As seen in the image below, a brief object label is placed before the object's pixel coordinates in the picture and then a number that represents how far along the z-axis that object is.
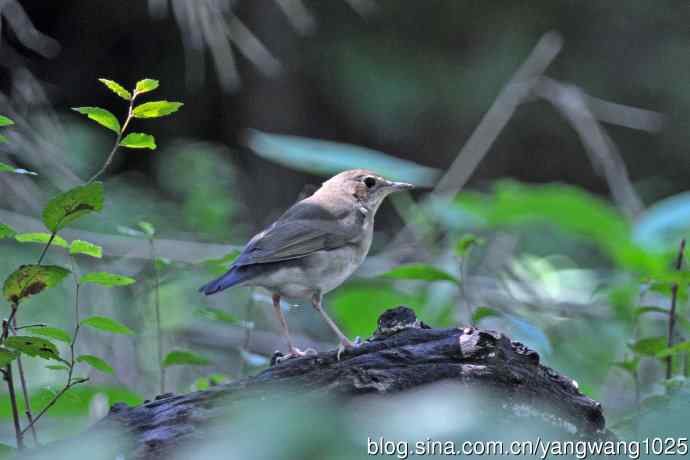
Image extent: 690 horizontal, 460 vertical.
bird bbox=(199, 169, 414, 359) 8.03
